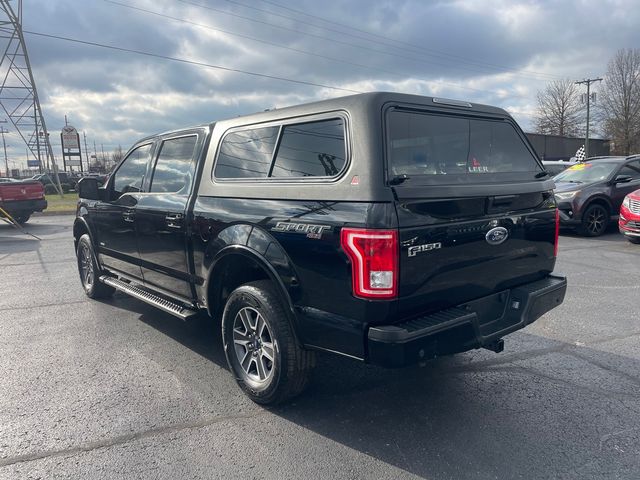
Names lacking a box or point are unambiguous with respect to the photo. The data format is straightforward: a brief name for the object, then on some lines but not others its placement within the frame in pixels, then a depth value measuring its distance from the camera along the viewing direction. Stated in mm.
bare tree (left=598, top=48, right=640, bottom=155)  47656
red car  9180
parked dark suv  10672
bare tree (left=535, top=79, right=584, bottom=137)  59156
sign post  36312
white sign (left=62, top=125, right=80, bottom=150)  36312
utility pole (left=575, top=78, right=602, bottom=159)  48788
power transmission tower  21594
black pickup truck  2689
